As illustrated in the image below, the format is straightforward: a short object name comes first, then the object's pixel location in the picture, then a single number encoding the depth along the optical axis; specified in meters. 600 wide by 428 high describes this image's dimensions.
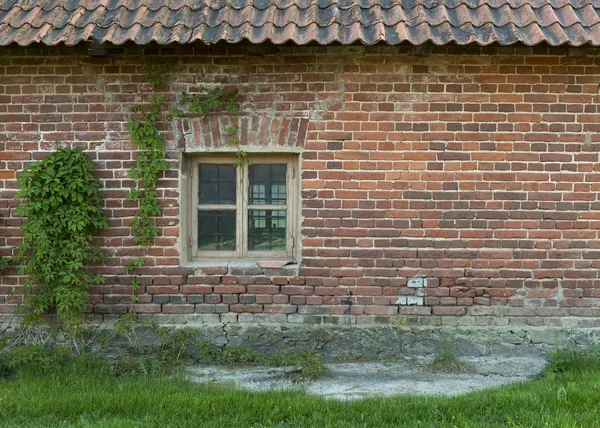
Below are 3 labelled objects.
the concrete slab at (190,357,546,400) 4.88
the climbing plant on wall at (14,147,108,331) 5.45
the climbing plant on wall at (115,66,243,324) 5.56
